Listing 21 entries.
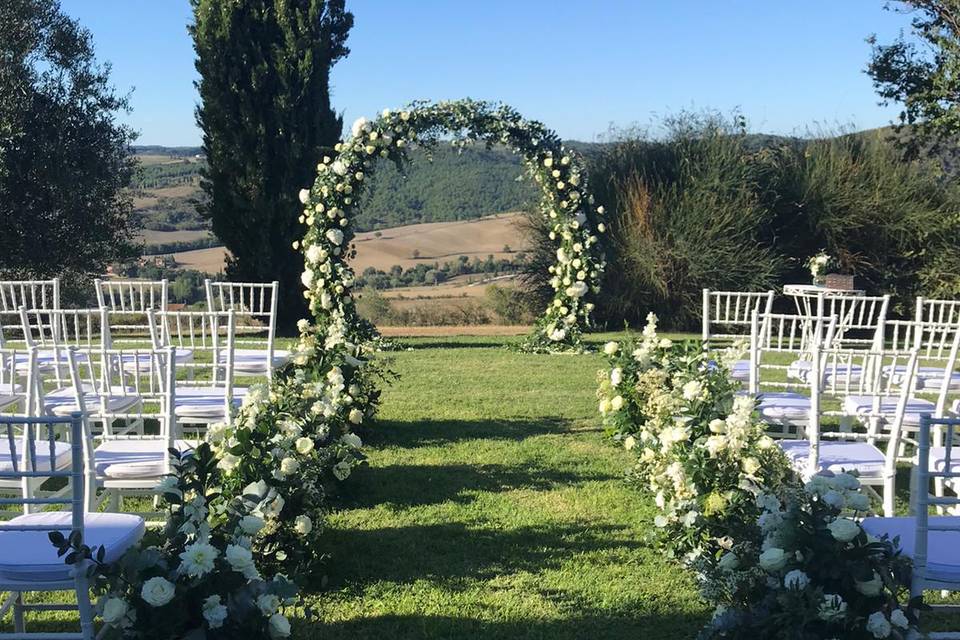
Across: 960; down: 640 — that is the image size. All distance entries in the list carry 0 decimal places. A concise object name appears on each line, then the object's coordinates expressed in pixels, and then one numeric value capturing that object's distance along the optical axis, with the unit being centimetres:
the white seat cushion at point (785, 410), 431
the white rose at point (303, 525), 312
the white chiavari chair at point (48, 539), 220
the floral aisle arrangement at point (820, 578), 211
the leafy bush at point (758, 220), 1206
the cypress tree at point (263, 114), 1129
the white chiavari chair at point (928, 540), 223
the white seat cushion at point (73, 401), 407
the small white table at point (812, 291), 1042
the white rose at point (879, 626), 208
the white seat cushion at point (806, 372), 489
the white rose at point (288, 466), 316
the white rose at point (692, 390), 355
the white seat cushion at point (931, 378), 492
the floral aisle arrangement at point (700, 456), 299
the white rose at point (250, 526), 230
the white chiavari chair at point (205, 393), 428
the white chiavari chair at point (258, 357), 533
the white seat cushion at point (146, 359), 512
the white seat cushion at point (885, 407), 408
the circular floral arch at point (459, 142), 861
